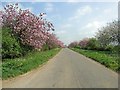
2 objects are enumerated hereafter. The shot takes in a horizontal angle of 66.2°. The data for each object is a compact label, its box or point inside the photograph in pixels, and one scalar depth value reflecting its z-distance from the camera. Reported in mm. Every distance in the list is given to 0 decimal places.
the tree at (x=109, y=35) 21949
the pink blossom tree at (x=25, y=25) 9988
